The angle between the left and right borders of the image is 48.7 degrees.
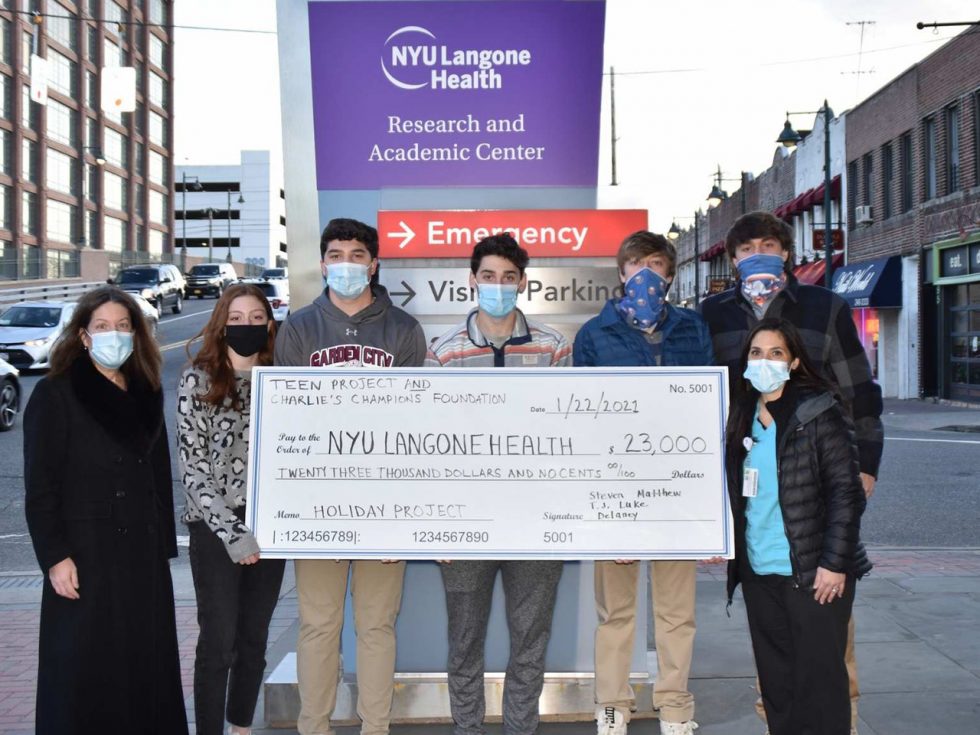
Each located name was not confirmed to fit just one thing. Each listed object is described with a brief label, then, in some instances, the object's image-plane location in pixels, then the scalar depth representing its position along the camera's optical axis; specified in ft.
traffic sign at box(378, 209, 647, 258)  17.76
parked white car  77.71
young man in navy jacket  15.23
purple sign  18.52
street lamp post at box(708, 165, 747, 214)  112.68
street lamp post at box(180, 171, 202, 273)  258.61
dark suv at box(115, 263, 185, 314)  135.95
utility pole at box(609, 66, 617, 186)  127.75
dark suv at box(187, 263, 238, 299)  177.88
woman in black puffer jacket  13.29
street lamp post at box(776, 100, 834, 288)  90.79
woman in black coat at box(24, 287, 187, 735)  13.34
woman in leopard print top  14.29
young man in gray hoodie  14.85
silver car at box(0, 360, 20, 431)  50.72
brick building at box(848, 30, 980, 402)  81.82
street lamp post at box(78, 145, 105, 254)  227.24
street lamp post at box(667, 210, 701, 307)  150.33
